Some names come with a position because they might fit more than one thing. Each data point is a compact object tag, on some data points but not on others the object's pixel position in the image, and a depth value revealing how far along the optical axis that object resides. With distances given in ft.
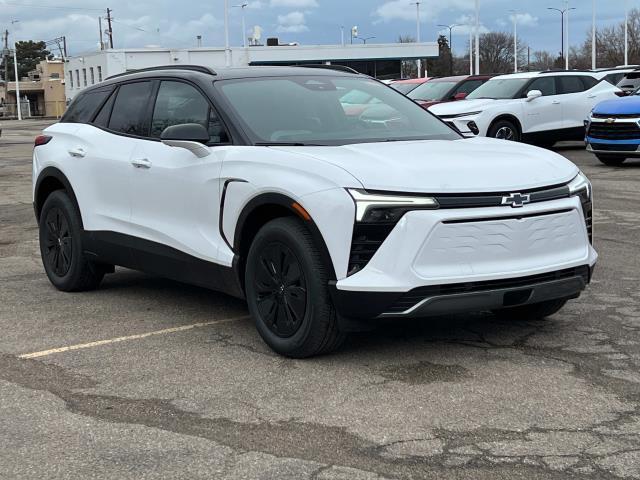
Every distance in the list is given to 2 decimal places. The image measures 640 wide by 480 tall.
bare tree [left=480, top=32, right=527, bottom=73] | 347.56
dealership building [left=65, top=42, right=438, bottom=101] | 228.43
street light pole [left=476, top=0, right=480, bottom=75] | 154.92
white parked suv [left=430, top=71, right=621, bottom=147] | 56.75
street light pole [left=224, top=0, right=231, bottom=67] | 190.99
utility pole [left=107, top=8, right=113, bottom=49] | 335.63
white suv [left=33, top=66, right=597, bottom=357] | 14.76
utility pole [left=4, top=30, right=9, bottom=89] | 364.17
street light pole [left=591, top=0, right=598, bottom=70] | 222.60
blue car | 48.37
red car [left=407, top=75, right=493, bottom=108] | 67.26
